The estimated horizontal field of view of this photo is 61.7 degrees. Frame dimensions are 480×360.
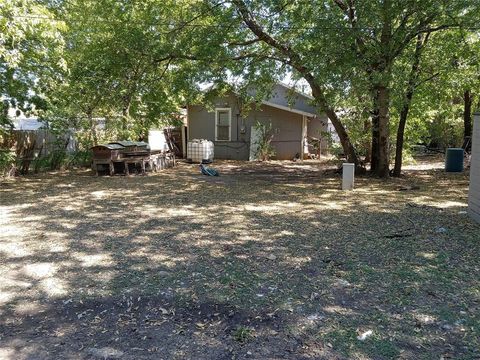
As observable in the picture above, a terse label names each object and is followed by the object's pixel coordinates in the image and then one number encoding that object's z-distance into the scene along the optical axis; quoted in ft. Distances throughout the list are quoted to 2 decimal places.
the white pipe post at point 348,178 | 31.63
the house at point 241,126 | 59.88
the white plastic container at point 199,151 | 54.80
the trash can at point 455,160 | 43.24
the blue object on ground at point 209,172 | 41.36
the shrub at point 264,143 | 57.67
